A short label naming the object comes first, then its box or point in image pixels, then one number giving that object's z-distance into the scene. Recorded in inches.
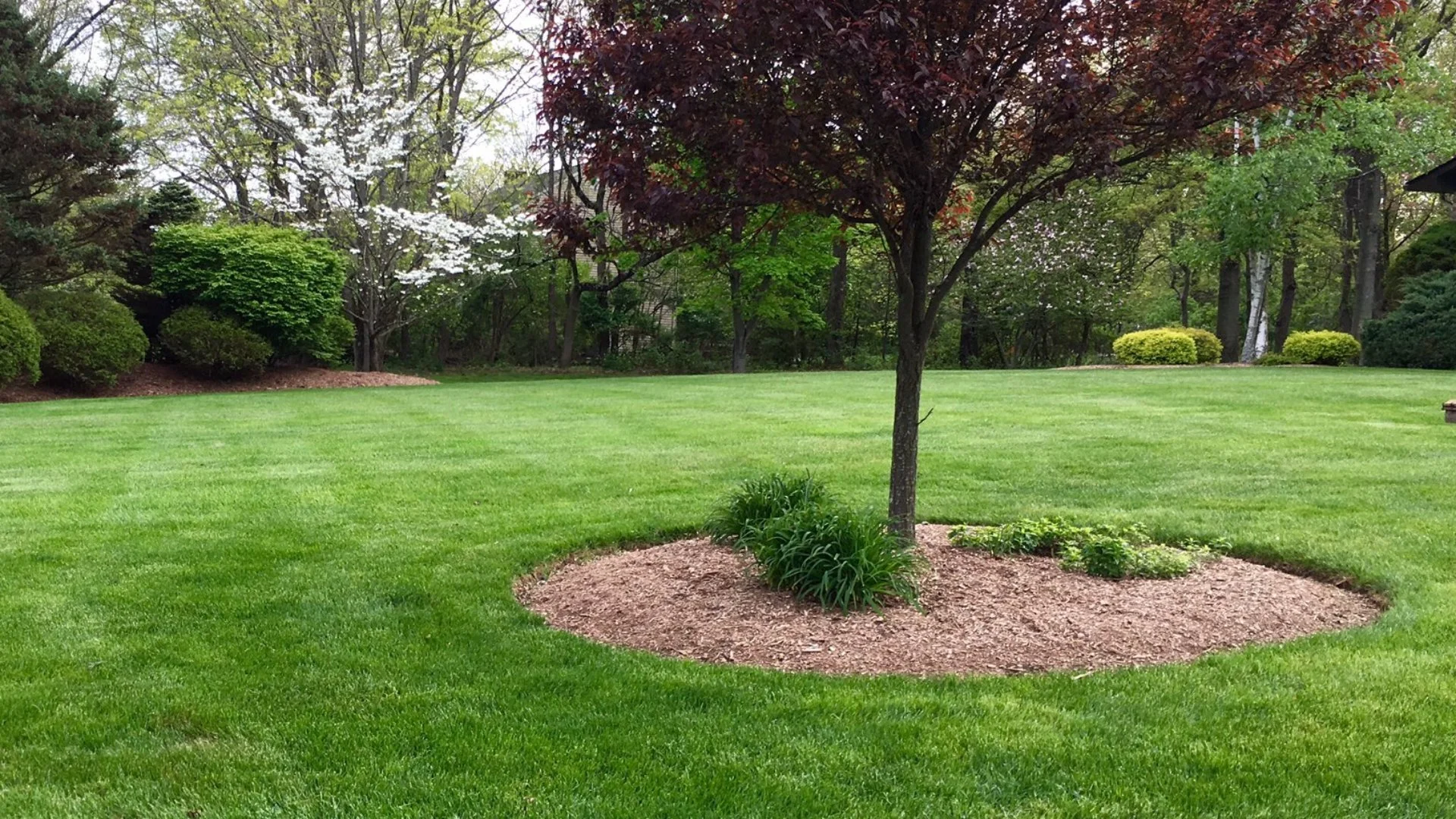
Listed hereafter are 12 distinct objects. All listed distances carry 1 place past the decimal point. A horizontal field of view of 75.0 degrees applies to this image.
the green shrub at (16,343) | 544.1
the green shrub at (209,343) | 654.5
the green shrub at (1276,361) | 779.7
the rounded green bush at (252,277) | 671.1
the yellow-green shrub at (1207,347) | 847.7
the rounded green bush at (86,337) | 591.8
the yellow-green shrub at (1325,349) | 761.6
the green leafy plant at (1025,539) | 198.1
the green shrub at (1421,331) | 685.3
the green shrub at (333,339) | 731.4
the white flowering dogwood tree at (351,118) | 752.3
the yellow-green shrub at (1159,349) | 823.1
